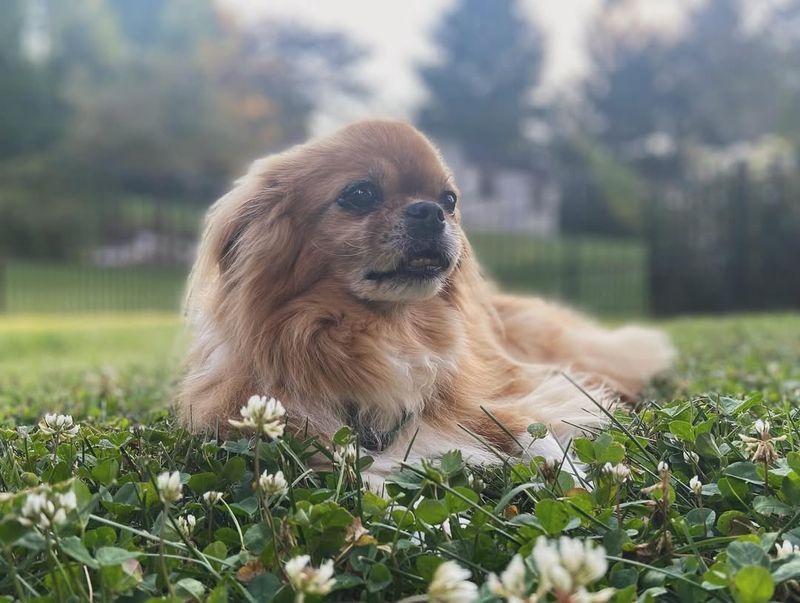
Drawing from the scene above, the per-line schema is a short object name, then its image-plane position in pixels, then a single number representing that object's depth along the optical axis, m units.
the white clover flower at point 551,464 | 0.33
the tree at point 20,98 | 16.00
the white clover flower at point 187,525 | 0.29
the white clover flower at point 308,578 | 0.22
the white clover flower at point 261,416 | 0.26
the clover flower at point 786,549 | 0.25
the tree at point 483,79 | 26.26
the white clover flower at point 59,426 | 0.36
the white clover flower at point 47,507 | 0.23
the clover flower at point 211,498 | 0.30
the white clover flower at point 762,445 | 0.31
